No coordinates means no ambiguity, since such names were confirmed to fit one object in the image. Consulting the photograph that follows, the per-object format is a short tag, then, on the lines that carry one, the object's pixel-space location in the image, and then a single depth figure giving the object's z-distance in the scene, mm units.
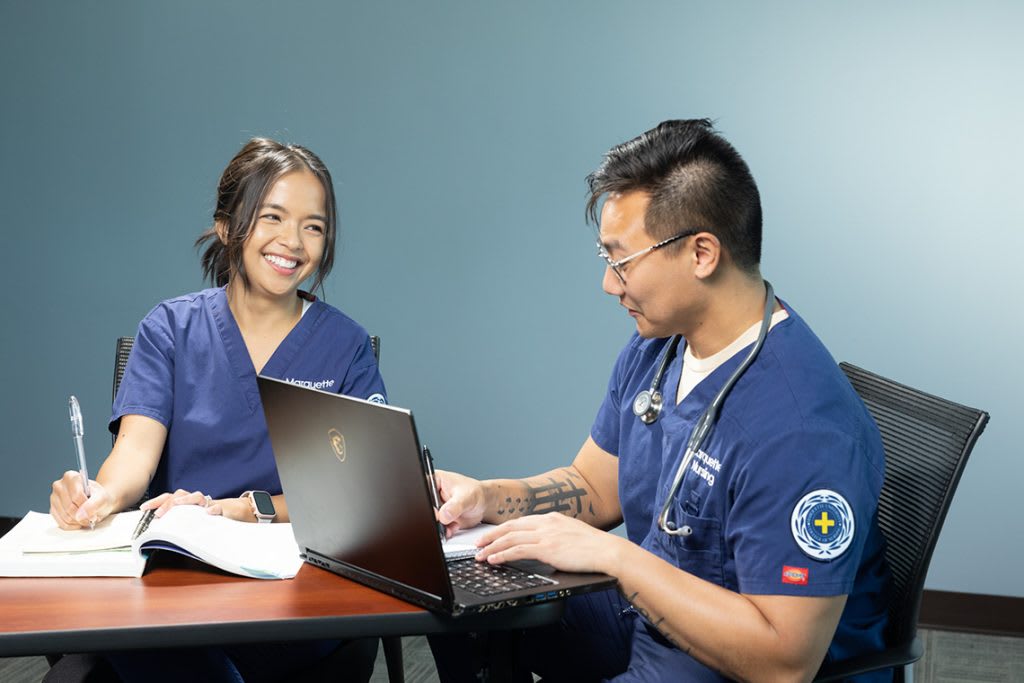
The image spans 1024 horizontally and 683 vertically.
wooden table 1209
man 1364
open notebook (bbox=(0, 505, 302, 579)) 1405
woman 2041
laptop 1231
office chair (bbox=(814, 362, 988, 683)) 1535
